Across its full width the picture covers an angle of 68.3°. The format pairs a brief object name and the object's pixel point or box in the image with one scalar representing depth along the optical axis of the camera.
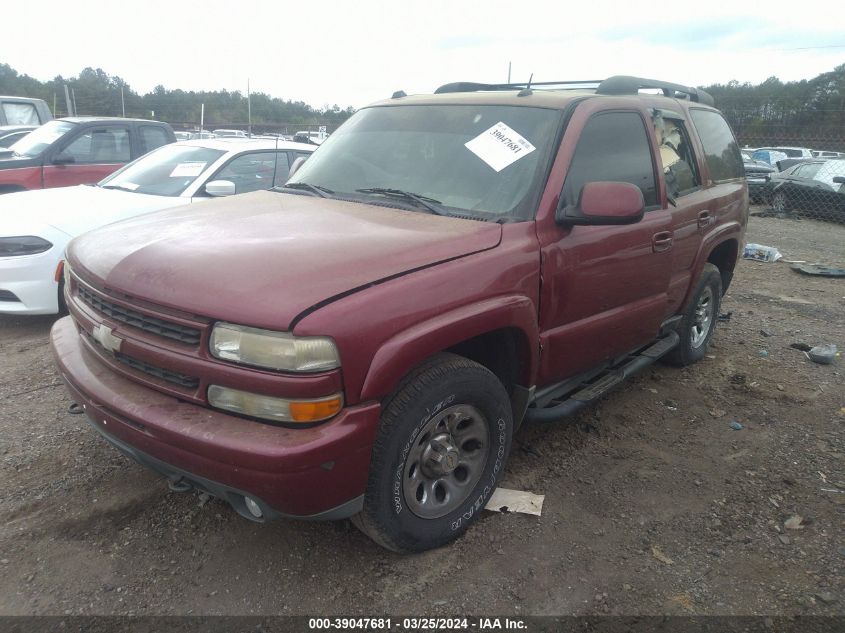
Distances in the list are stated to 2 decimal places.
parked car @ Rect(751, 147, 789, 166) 22.58
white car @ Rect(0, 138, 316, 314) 4.74
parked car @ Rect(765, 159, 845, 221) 13.26
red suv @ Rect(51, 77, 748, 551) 2.06
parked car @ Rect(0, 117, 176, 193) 7.18
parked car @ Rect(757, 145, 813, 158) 23.70
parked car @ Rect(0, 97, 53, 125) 13.02
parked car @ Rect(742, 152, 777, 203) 14.84
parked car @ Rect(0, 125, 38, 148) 10.81
